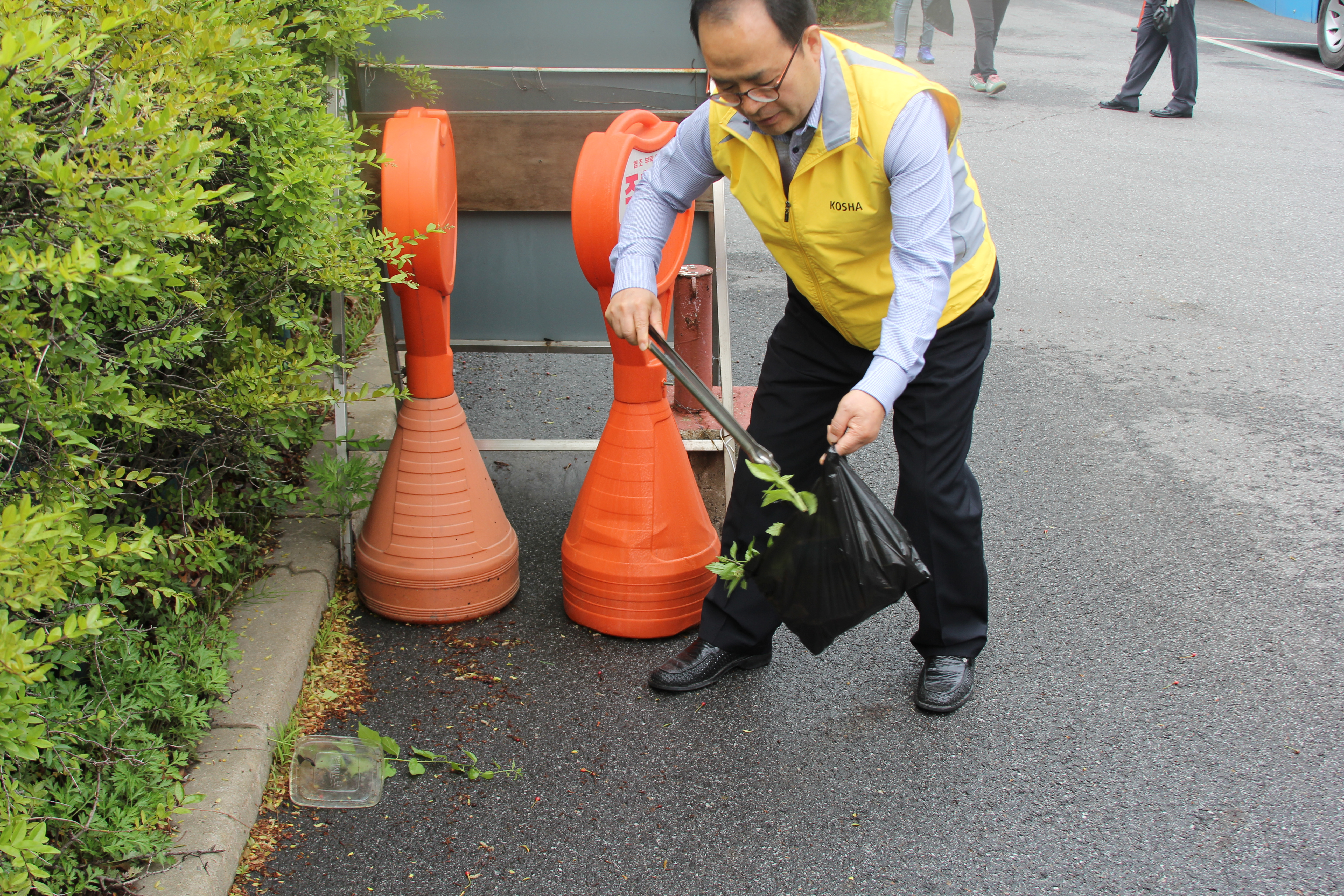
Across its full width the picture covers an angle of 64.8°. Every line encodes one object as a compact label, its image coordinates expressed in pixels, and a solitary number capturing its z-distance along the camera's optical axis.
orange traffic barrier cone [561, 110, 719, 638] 3.04
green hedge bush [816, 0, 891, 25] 15.48
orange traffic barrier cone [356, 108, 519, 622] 3.01
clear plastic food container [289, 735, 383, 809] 2.44
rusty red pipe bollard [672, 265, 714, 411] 3.65
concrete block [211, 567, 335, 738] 2.52
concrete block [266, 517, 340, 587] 3.15
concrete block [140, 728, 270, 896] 2.05
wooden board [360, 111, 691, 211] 3.49
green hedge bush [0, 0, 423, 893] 1.59
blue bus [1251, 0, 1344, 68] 13.10
